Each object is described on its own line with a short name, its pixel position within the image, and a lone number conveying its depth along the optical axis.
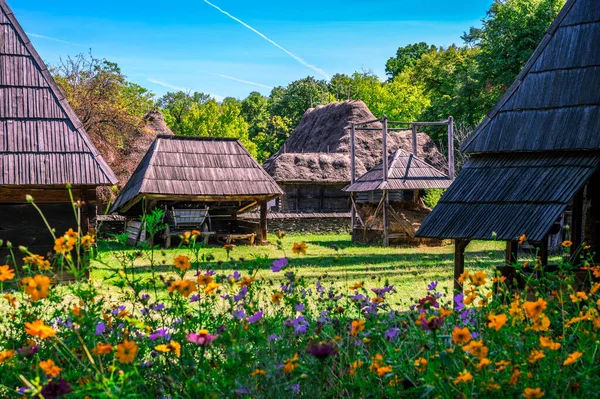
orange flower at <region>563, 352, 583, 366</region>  2.04
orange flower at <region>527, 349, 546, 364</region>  2.24
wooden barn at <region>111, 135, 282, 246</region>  18.48
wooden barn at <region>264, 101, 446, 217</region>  28.59
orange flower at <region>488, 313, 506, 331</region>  2.31
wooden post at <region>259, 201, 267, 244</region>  19.70
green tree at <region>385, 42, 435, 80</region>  59.16
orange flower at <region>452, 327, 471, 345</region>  2.22
